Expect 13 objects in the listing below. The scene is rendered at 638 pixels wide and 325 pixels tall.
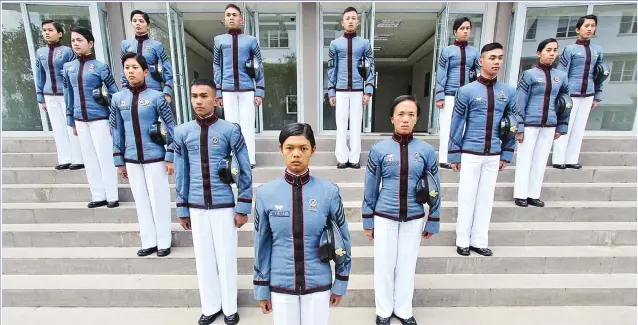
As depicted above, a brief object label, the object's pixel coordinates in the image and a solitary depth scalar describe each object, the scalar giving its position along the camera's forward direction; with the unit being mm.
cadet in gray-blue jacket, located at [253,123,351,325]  1847
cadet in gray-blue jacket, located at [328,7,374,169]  4496
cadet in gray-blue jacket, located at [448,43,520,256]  3217
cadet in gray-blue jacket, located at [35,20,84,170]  4484
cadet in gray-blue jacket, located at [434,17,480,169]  4452
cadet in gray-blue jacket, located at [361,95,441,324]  2494
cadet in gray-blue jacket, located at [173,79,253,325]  2602
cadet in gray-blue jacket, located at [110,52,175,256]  3182
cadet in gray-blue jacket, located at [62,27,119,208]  3900
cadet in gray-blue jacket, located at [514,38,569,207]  3938
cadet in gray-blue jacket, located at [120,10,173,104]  4543
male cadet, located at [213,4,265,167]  4270
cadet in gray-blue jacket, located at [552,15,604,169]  4688
